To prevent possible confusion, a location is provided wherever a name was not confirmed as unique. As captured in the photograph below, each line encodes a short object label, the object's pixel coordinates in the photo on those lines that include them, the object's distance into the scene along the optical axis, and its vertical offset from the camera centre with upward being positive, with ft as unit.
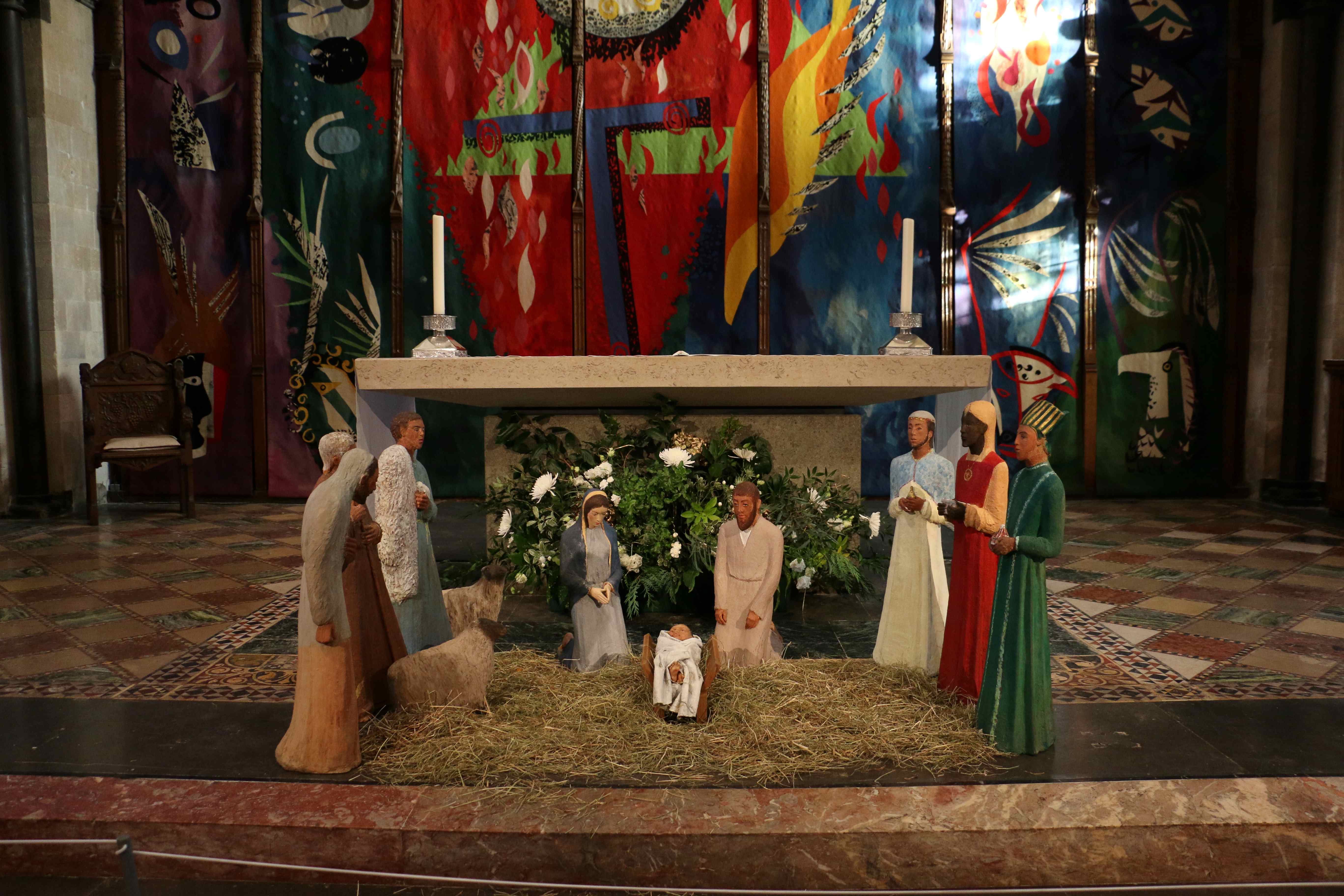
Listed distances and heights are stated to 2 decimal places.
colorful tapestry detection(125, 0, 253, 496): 25.18 +5.60
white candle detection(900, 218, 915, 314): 11.98 +1.78
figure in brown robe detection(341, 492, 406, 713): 8.59 -2.49
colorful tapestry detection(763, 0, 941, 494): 25.26 +6.41
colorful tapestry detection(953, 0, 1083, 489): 25.13 +5.93
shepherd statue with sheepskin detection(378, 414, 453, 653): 9.68 -1.85
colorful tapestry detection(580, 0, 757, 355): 25.38 +6.85
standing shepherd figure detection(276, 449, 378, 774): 7.55 -2.53
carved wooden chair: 22.04 -0.78
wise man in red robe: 8.53 -1.63
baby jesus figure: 8.77 -3.08
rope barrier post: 4.30 -2.47
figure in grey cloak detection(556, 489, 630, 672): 10.16 -2.41
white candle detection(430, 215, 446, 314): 11.85 +1.87
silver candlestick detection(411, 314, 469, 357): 11.84 +0.65
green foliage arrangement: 13.03 -1.93
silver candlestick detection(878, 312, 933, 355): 12.13 +0.71
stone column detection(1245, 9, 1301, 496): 24.44 +4.08
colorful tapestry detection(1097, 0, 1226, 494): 25.21 +4.32
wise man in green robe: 7.88 -2.11
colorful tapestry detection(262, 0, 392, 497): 25.26 +5.60
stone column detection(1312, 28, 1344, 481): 23.50 +3.34
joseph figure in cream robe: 9.91 -2.31
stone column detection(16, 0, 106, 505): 23.12 +5.13
